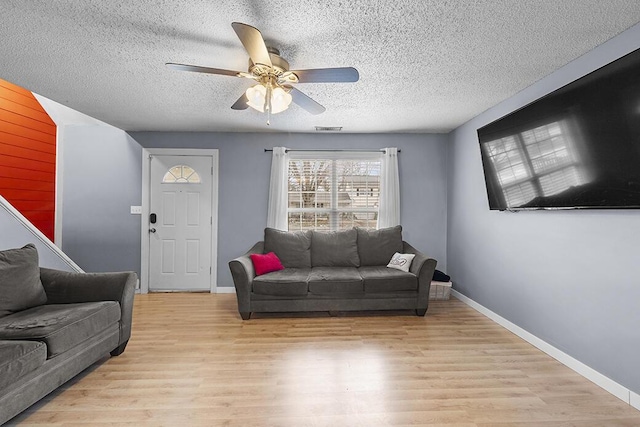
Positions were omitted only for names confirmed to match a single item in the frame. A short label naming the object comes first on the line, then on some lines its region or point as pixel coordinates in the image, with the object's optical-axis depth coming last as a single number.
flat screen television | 1.97
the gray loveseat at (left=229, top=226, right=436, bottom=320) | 3.61
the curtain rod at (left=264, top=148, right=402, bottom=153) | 4.84
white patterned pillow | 3.98
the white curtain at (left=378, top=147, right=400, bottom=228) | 4.73
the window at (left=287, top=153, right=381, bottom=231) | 4.91
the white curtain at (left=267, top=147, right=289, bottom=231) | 4.73
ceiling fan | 2.04
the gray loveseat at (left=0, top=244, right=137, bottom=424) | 1.78
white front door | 4.81
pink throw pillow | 3.88
